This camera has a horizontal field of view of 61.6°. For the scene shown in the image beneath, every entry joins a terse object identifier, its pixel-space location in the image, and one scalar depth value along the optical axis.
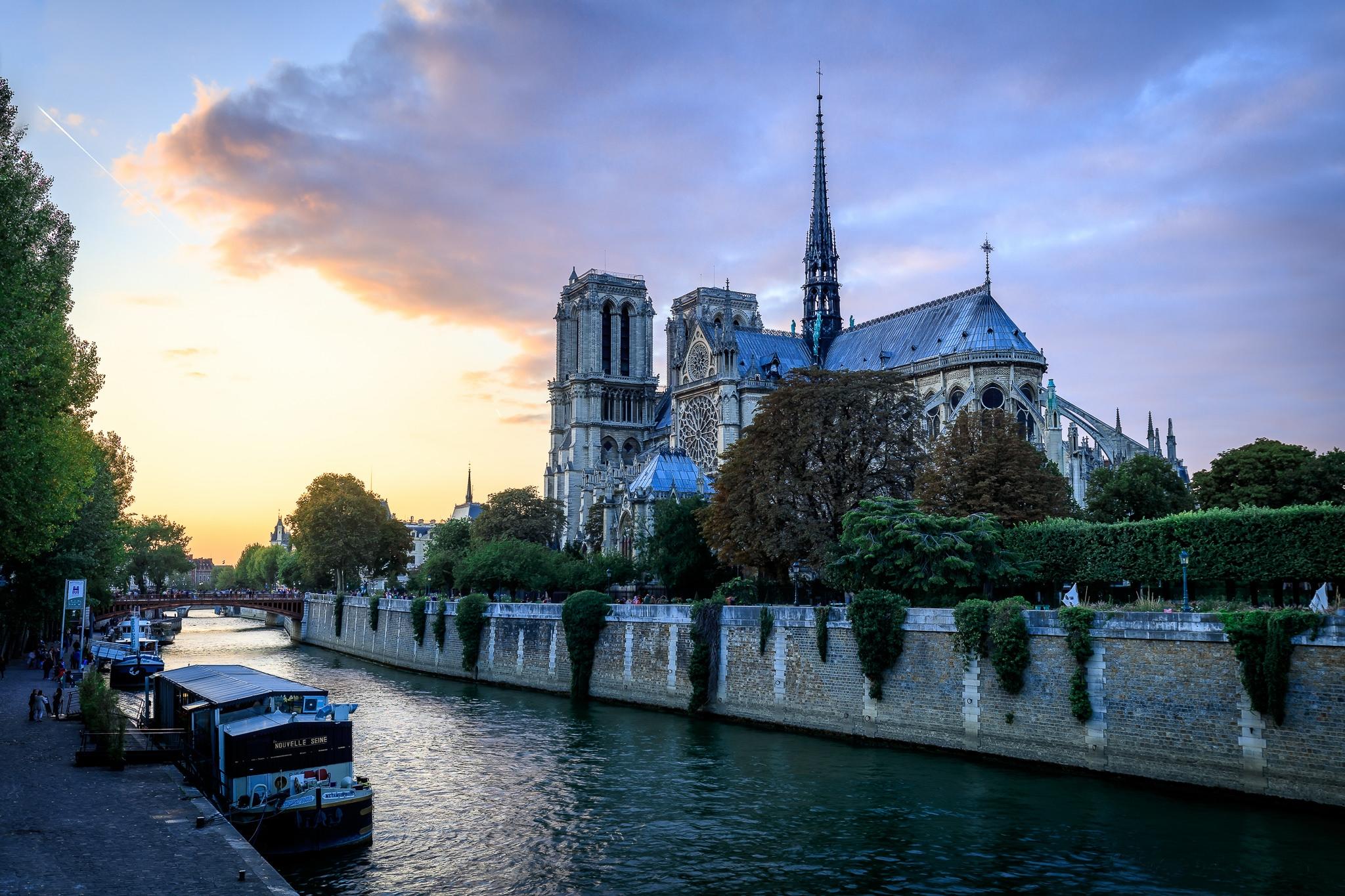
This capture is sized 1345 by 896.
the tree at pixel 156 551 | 113.69
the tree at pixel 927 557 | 35.47
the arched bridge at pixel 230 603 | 90.94
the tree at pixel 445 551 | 85.22
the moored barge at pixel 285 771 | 21.00
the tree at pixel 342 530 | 99.69
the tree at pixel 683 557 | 56.62
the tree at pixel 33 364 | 24.84
